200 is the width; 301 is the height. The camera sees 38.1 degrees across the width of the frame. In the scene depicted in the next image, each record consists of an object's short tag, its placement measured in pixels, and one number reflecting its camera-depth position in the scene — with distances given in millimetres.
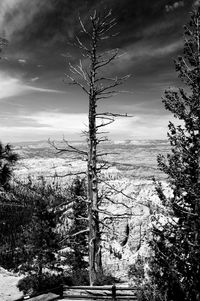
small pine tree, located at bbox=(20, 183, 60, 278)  21609
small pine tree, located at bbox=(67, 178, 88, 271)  27906
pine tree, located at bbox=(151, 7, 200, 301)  6309
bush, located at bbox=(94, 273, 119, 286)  14075
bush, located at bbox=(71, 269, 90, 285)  17173
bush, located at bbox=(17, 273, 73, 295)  21125
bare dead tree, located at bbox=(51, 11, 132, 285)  10898
